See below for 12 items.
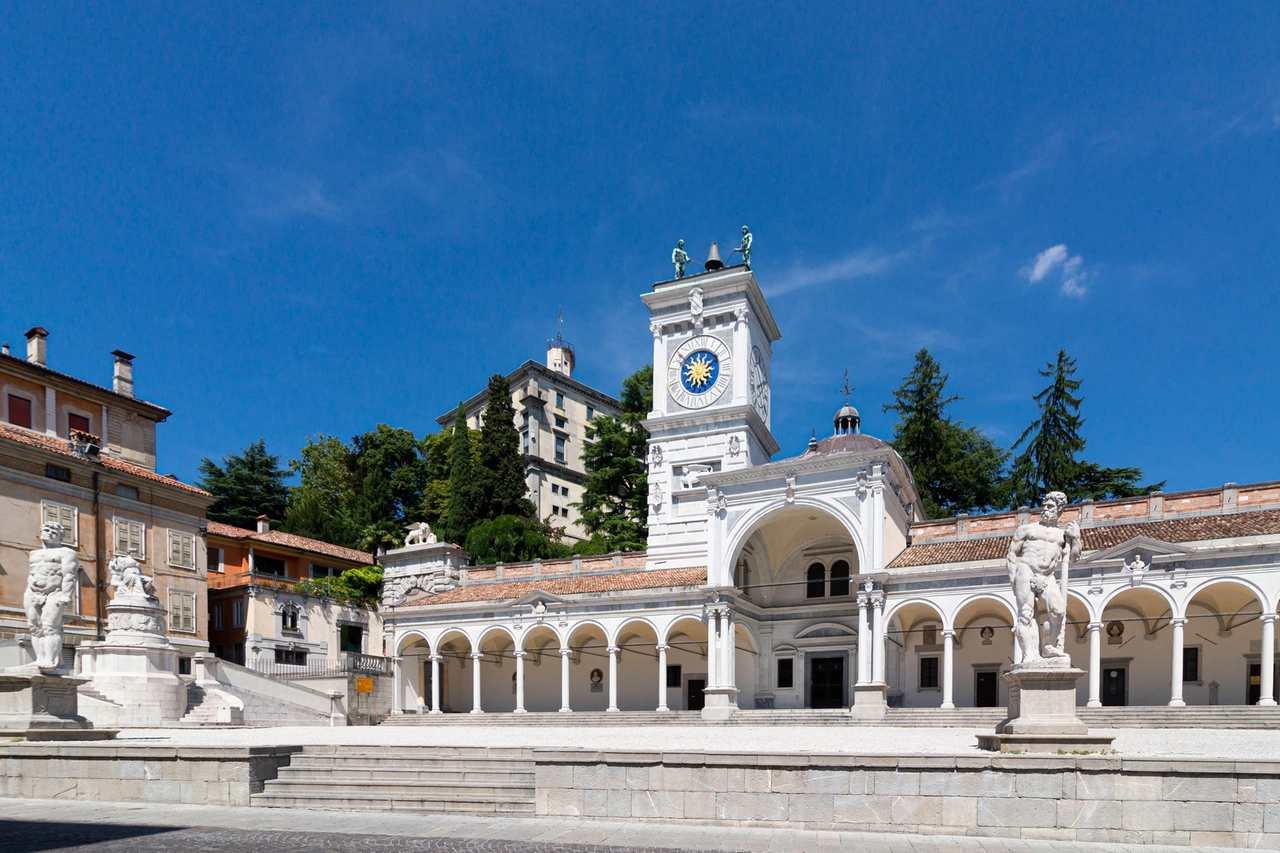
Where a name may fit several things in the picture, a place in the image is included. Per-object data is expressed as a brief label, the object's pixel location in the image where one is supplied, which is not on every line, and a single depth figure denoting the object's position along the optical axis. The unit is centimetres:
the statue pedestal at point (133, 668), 1956
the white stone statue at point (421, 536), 3978
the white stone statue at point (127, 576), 2027
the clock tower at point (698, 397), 3628
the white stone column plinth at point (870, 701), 2658
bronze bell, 4000
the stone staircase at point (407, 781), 1055
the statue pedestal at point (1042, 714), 1000
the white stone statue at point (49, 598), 1377
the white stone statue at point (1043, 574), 1134
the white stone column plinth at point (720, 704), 2889
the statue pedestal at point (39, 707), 1273
